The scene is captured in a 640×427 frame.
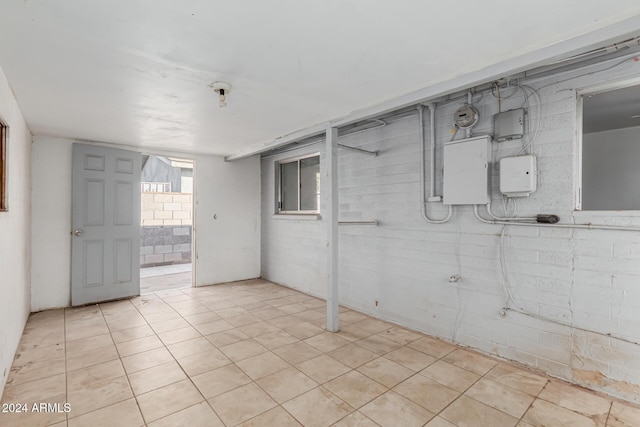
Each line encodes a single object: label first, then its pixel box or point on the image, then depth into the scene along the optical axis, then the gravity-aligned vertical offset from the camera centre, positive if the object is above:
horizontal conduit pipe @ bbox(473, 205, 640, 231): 2.15 -0.09
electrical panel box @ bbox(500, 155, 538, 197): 2.46 +0.29
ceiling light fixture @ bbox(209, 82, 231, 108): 2.47 +0.98
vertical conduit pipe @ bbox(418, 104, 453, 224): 3.15 +0.39
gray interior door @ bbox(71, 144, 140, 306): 4.36 -0.18
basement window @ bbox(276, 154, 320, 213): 5.05 +0.47
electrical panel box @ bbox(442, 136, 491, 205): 2.73 +0.36
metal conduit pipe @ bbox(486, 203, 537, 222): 2.54 -0.05
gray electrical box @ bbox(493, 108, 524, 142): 2.55 +0.72
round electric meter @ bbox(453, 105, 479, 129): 2.81 +0.86
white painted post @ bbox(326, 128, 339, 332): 3.46 -0.21
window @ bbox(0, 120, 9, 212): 2.46 +0.38
